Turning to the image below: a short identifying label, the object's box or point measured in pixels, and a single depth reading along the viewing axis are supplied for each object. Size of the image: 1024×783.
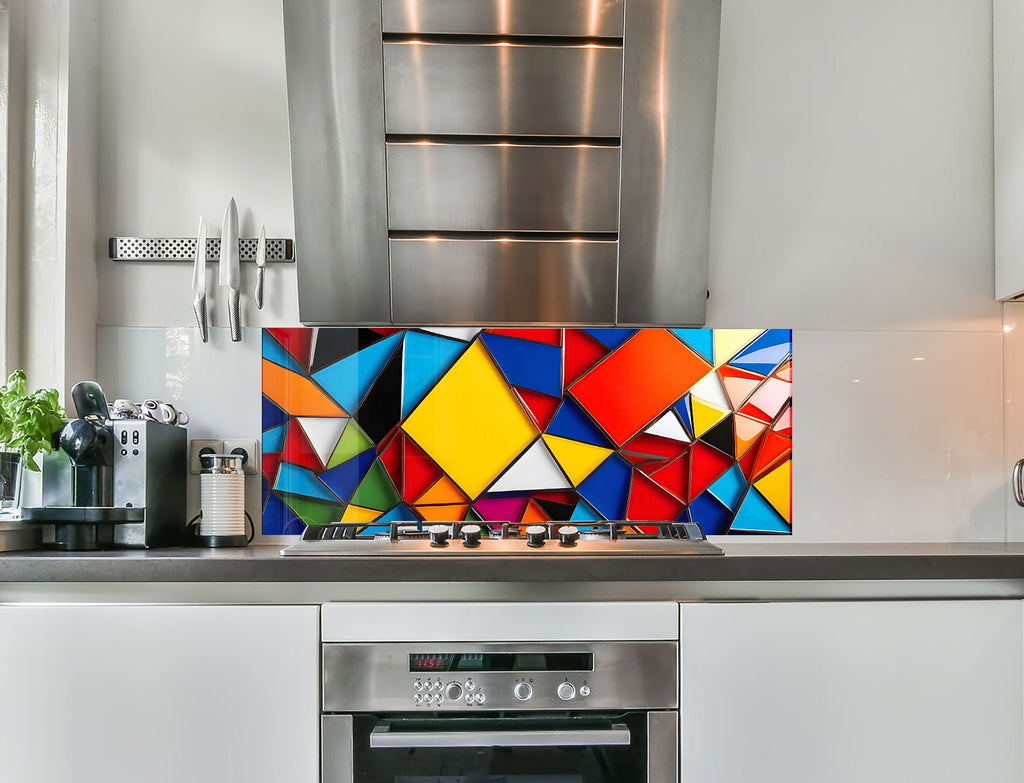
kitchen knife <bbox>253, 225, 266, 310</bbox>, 2.01
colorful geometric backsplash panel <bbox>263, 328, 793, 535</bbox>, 2.04
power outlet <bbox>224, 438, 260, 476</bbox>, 2.02
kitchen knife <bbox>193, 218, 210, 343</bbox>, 1.99
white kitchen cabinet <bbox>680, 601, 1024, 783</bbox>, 1.50
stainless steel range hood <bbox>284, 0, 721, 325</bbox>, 1.85
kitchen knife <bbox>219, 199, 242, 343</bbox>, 1.99
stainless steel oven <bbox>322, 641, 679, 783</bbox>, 1.46
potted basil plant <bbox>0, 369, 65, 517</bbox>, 1.65
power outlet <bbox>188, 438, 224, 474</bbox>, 2.02
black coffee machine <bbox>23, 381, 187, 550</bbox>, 1.67
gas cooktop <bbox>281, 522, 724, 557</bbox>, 1.60
